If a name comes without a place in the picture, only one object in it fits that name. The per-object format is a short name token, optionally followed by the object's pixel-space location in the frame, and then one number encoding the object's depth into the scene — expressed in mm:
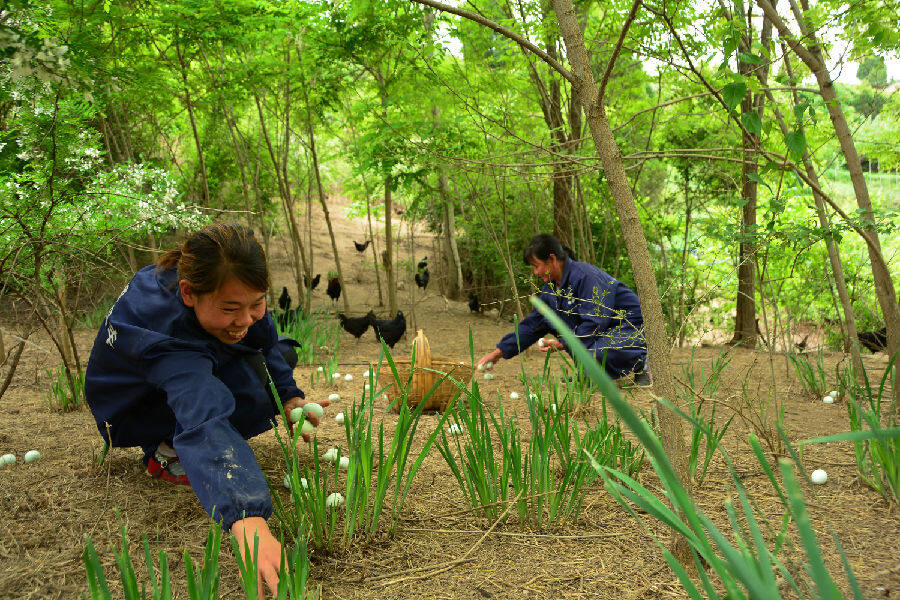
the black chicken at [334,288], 8133
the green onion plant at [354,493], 1634
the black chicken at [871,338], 5159
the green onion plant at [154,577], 1060
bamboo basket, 3389
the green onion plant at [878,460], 1859
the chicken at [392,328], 5770
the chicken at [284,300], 7293
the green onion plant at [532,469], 1808
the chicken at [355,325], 6285
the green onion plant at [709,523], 485
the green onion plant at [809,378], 3508
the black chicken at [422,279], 8711
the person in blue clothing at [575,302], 4055
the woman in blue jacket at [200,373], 1491
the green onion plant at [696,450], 2045
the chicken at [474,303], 8356
